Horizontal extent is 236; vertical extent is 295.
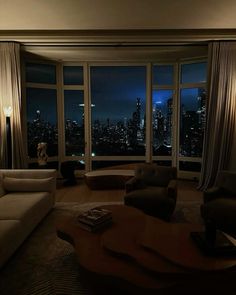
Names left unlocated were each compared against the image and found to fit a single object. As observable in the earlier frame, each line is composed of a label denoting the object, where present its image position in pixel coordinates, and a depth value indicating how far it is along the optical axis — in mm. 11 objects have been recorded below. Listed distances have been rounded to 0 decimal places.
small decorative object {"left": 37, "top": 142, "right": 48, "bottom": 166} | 5898
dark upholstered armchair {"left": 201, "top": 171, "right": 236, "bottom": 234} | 3131
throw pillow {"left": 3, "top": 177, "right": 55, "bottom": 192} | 3965
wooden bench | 5719
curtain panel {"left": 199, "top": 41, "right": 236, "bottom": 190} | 5246
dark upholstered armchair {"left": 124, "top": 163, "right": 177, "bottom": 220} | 3654
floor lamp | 5184
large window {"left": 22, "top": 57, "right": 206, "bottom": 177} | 6723
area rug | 2293
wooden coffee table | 1861
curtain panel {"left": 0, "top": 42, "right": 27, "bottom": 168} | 5238
